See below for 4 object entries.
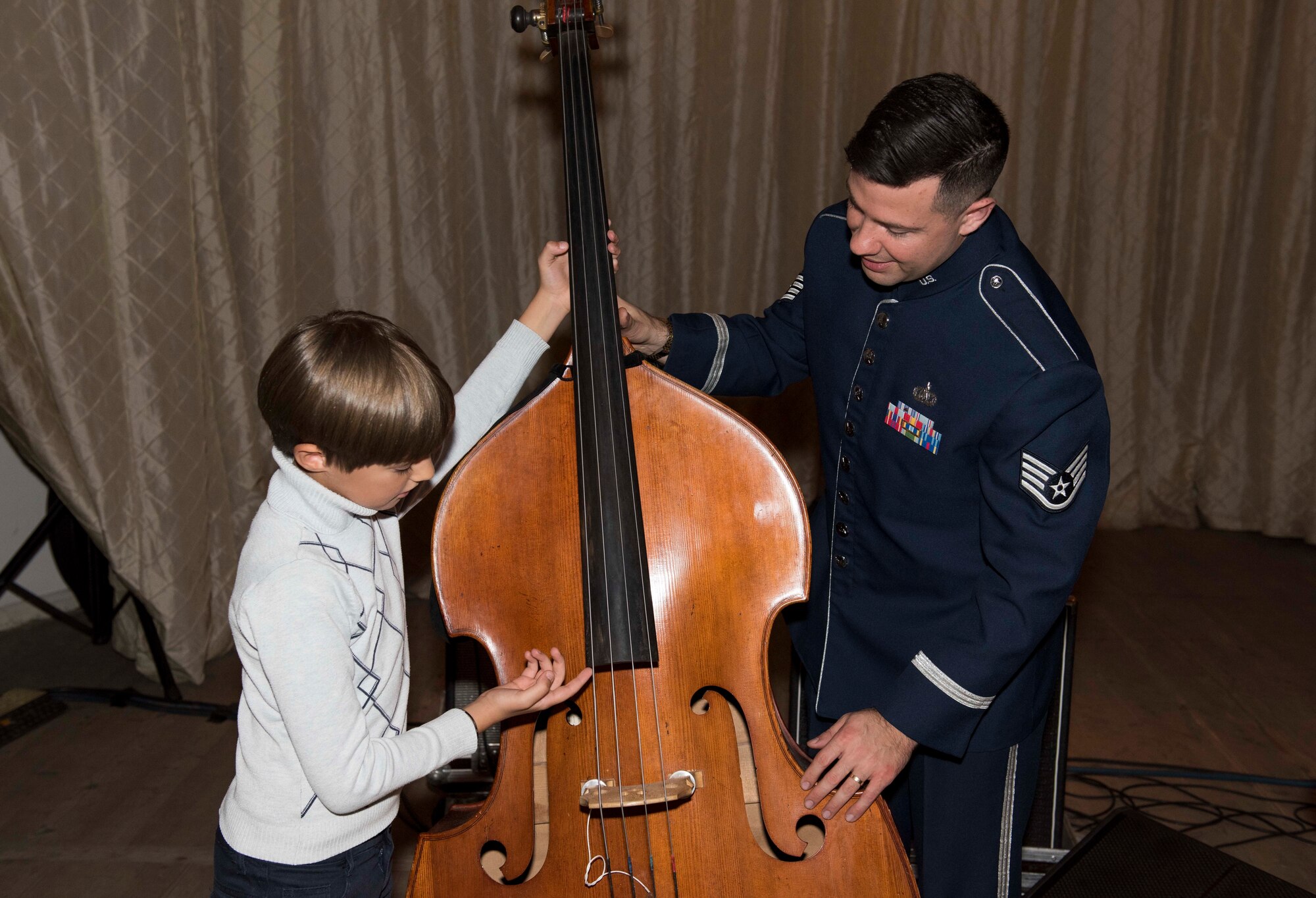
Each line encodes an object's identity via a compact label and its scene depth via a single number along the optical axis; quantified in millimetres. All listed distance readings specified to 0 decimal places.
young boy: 1041
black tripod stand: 2537
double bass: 1104
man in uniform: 1189
